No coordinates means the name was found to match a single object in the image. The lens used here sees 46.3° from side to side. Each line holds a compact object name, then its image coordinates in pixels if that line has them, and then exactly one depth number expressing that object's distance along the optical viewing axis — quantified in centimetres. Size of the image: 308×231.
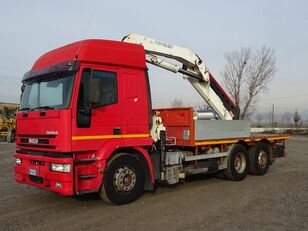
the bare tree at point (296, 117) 6229
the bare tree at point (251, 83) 4297
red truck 663
